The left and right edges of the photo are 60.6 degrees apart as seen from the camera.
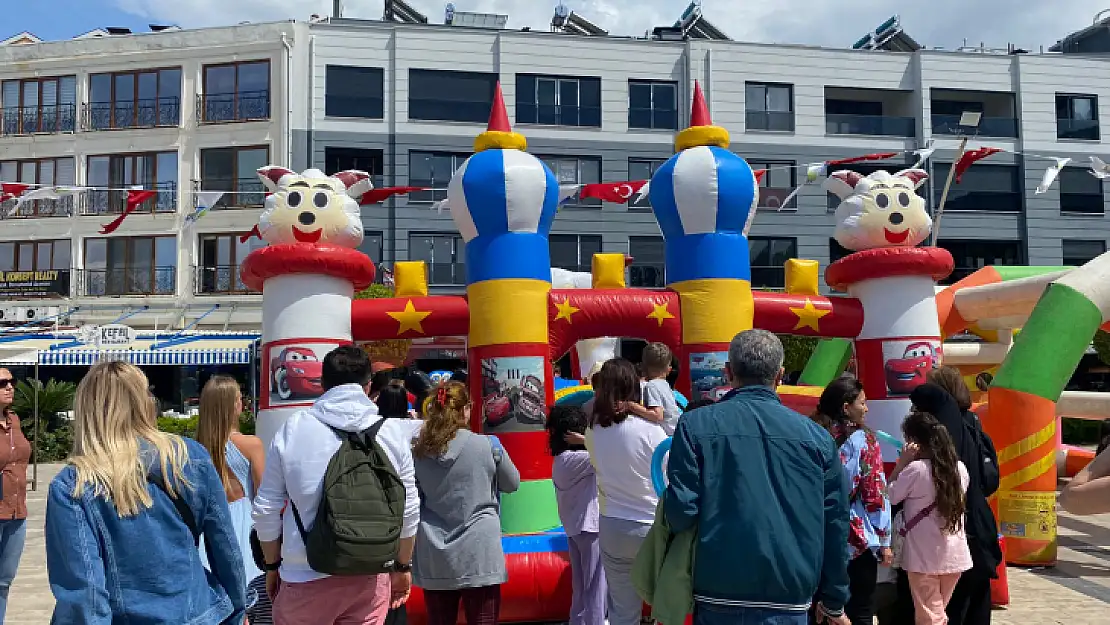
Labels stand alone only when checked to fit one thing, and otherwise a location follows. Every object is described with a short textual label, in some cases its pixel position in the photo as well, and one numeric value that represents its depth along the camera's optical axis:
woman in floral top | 4.45
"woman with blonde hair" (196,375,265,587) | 4.25
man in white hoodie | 3.58
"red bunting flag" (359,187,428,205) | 9.73
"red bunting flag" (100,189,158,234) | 12.68
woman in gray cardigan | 4.43
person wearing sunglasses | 5.45
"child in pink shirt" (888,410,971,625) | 4.71
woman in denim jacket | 2.75
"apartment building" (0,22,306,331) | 25.31
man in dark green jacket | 3.10
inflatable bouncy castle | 7.57
